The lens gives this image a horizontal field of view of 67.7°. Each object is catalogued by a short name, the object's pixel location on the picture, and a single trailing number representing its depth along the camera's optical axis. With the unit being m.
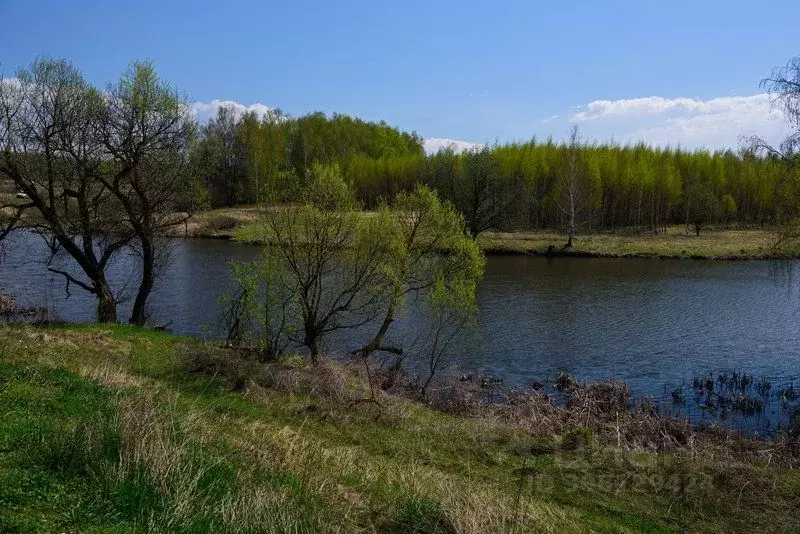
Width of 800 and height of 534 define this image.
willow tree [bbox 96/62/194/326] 21.17
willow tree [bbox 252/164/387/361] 19.50
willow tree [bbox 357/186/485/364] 22.00
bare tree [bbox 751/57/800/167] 18.41
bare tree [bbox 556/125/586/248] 66.19
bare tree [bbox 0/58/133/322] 20.12
